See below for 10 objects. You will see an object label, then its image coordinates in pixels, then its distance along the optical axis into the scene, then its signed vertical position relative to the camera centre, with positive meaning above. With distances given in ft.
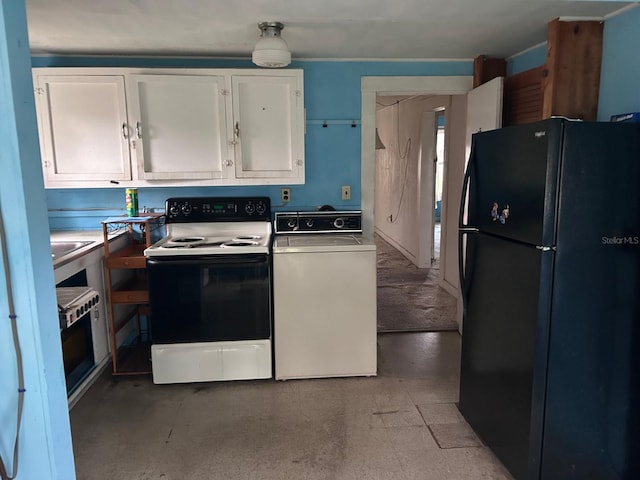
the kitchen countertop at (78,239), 7.97 -1.25
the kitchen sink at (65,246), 9.03 -1.34
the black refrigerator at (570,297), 5.57 -1.58
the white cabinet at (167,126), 9.50 +1.20
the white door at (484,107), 9.71 +1.59
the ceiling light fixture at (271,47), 8.06 +2.38
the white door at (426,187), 18.56 -0.39
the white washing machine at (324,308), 9.17 -2.66
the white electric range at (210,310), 9.04 -2.65
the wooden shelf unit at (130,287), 9.45 -2.39
